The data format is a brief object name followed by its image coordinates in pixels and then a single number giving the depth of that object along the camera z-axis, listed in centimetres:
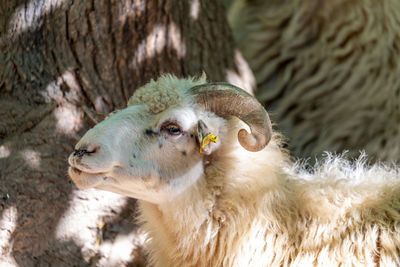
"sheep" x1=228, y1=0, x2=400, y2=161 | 1178
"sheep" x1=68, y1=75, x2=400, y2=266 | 627
